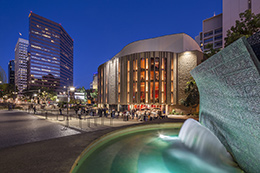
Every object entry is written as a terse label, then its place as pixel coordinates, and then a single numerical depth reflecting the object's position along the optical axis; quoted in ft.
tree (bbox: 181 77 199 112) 71.67
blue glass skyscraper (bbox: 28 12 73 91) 376.89
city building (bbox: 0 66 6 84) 144.03
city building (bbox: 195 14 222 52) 181.68
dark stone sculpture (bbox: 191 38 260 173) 9.88
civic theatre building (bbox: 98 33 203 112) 89.15
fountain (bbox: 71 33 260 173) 10.63
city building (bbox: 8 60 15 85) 433.15
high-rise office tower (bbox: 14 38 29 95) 468.50
